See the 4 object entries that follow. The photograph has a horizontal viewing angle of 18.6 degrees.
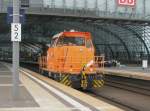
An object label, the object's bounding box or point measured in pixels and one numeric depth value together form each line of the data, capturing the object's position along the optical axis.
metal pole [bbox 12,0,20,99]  15.51
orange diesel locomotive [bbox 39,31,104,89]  25.53
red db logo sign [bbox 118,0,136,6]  33.54
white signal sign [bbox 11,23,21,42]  15.42
